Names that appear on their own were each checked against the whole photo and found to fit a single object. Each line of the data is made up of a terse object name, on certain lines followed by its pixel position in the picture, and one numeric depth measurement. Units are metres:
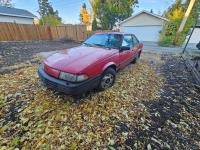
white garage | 18.50
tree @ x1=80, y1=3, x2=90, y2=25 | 40.59
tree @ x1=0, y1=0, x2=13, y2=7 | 42.77
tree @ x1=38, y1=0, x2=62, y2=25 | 45.11
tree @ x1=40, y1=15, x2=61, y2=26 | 27.56
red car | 2.65
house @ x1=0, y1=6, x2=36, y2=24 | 19.47
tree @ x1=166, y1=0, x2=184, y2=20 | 16.61
